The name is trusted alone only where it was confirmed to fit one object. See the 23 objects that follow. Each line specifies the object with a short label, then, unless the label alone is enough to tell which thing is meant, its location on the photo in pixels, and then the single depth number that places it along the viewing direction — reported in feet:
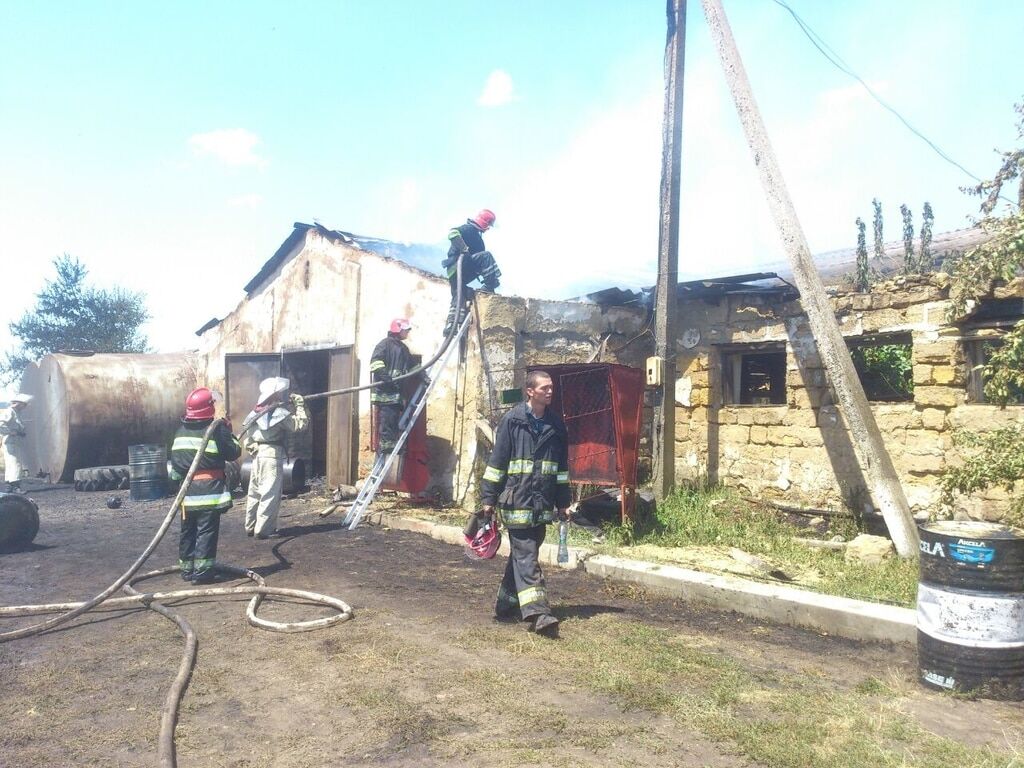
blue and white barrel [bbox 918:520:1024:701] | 12.50
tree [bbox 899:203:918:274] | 62.63
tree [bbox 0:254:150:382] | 90.99
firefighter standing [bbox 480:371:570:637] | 16.49
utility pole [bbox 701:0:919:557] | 21.57
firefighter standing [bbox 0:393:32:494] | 43.57
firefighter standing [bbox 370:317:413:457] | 30.30
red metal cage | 25.80
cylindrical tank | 45.32
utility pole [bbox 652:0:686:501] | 27.68
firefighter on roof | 30.04
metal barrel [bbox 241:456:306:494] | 35.42
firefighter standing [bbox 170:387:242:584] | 20.34
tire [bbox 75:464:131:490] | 42.63
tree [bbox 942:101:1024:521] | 17.63
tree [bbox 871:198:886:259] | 73.56
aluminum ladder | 28.68
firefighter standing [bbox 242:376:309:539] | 26.66
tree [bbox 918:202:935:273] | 56.85
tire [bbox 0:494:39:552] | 25.14
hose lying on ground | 15.43
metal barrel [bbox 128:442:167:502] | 38.40
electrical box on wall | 27.22
